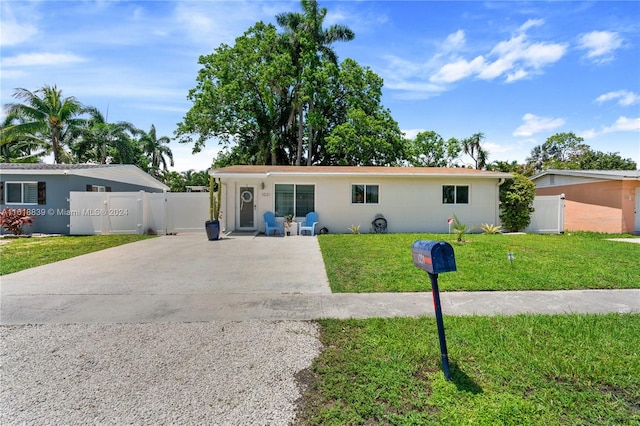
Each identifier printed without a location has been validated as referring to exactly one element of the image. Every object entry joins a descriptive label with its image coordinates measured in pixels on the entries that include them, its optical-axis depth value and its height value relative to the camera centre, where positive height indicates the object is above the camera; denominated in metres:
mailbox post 2.55 -0.45
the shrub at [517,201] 13.77 +0.32
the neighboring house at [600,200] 14.29 +0.42
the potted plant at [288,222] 13.26 -0.62
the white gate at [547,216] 13.77 -0.35
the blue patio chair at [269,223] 13.24 -0.67
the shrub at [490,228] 13.20 -0.88
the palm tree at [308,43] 24.27 +13.21
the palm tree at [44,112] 20.97 +6.53
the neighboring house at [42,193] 14.14 +0.64
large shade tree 24.42 +8.79
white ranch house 13.87 +0.43
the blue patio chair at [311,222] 13.30 -0.63
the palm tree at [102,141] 26.17 +5.67
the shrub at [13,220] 13.30 -0.56
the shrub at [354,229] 13.25 -0.90
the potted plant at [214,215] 11.56 -0.31
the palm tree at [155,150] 36.16 +6.95
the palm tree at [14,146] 19.98 +4.91
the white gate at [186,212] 14.19 -0.22
